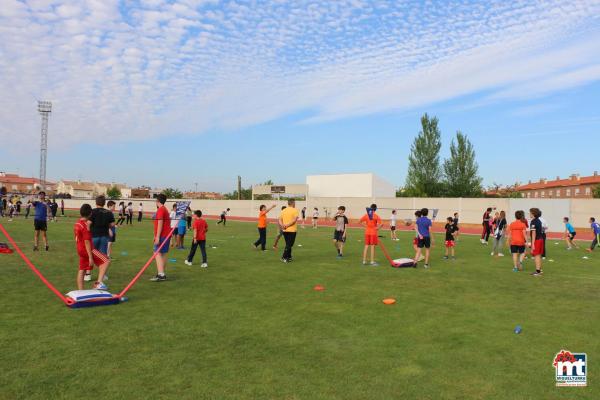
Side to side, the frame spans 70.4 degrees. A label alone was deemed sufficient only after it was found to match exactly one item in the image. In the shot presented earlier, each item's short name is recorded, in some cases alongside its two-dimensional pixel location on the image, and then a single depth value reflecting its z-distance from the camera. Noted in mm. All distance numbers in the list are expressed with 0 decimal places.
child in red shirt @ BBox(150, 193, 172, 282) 9539
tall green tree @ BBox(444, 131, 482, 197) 58781
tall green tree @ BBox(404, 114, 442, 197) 58625
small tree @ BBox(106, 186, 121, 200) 136250
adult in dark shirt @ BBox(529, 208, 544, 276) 11970
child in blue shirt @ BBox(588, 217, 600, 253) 19861
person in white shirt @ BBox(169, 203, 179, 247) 14836
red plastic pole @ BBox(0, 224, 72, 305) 7284
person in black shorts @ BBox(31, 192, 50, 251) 14117
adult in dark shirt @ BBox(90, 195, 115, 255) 9266
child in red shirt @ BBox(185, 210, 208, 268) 12239
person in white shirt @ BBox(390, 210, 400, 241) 25544
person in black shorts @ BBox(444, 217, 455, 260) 15177
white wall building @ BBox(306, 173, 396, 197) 66750
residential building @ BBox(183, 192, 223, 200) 154188
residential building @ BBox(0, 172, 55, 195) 138375
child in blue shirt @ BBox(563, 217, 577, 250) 19975
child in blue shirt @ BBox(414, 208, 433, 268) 12812
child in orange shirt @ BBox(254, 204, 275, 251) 16922
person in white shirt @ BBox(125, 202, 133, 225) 32688
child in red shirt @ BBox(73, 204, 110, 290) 8172
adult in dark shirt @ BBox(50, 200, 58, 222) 32388
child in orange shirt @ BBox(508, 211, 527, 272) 12820
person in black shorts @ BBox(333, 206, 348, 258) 15102
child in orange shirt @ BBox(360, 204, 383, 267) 13048
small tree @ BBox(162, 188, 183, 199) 117588
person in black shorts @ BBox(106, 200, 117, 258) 9709
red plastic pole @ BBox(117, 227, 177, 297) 9567
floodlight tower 60562
